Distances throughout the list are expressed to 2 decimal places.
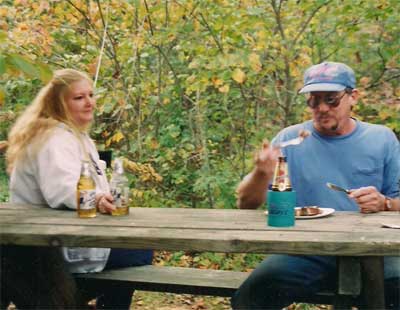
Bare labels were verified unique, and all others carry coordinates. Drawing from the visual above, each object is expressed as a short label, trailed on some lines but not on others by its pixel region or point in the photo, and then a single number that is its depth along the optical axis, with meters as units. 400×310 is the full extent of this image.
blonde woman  2.86
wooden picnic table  2.22
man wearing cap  2.80
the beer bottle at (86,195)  2.71
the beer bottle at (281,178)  2.37
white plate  2.62
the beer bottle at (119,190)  2.71
